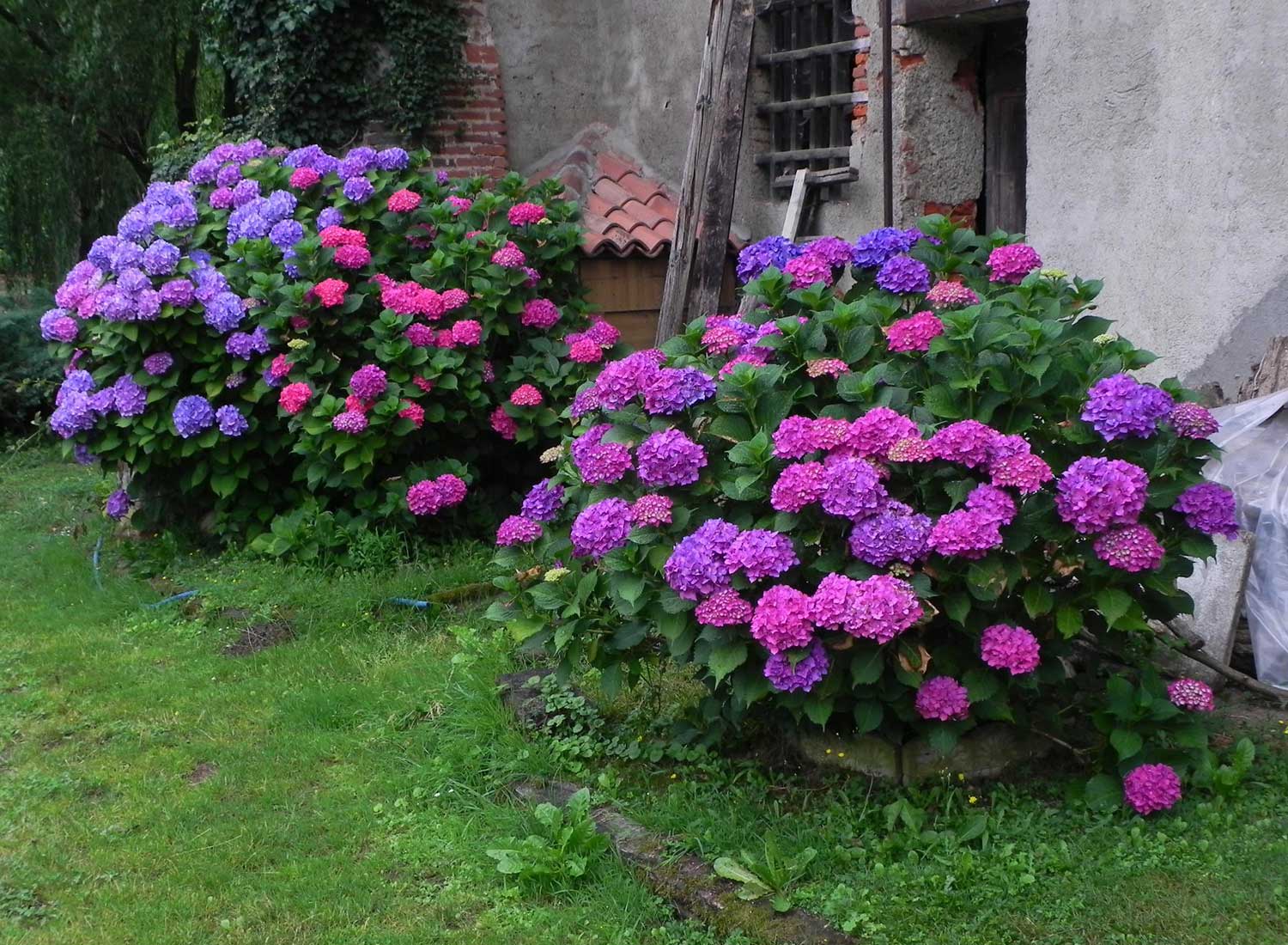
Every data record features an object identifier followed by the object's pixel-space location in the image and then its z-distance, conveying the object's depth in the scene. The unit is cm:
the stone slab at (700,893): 306
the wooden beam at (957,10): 644
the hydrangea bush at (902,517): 324
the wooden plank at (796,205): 762
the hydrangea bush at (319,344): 625
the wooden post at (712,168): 722
